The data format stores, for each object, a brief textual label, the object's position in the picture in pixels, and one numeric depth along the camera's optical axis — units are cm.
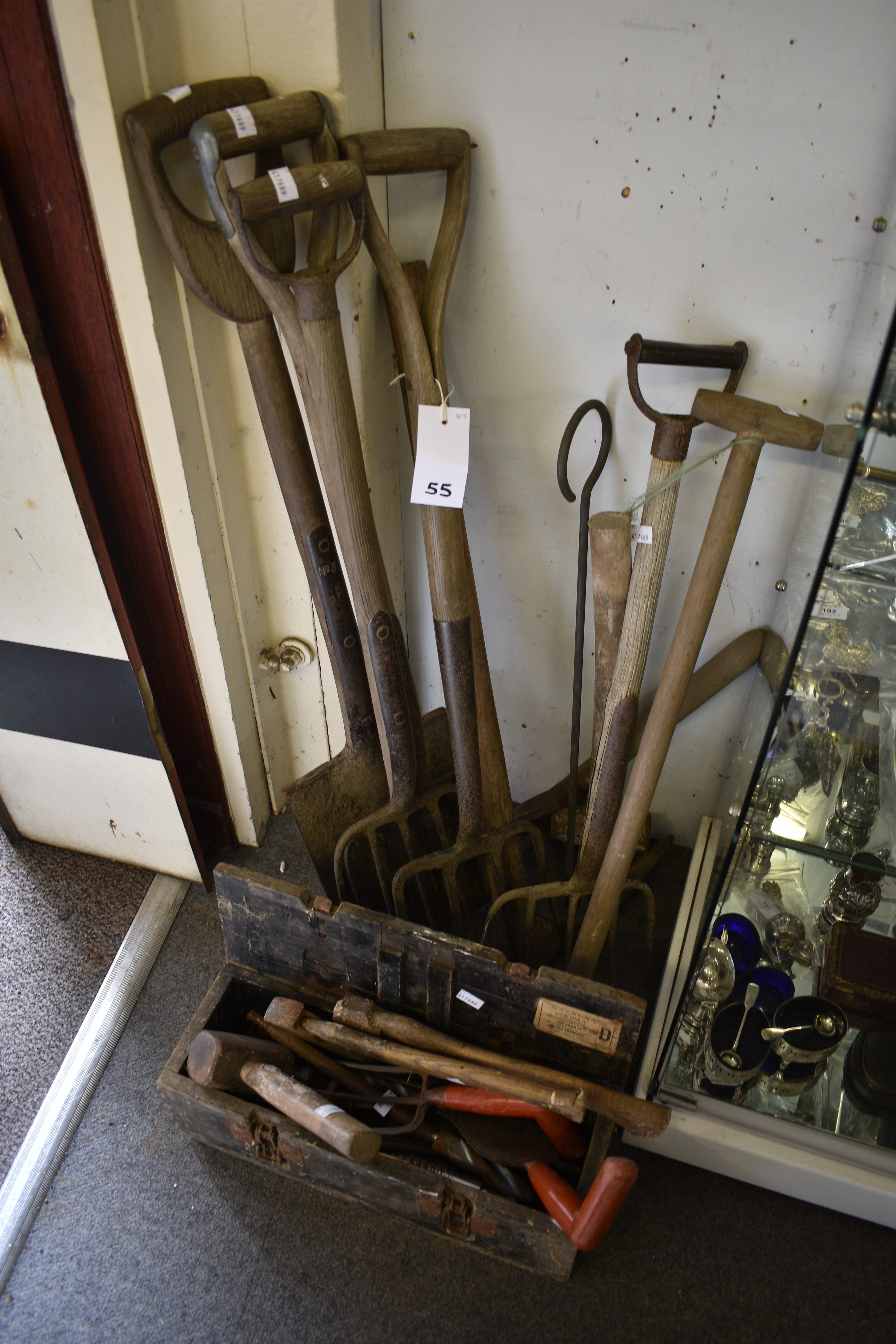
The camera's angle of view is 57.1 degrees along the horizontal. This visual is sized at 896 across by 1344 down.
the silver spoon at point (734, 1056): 145
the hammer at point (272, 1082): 127
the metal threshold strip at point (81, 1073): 149
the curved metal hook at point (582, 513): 146
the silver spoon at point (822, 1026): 142
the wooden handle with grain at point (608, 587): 144
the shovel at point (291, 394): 122
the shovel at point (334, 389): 115
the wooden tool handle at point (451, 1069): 126
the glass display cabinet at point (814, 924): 127
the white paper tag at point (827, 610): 115
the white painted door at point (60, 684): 146
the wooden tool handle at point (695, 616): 130
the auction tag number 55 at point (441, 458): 143
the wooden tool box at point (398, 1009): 132
